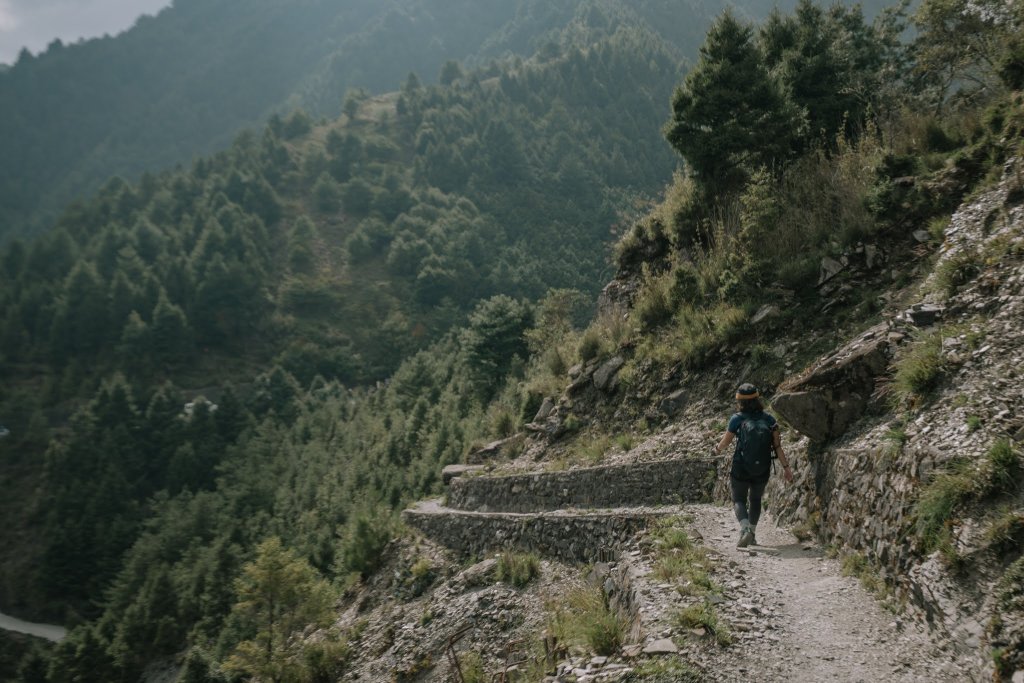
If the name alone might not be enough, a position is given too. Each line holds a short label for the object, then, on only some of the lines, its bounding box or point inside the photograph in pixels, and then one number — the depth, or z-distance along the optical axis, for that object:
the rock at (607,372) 15.72
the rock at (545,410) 17.69
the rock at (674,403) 13.08
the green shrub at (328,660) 14.05
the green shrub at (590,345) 17.20
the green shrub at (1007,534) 4.74
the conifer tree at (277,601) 16.70
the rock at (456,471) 18.79
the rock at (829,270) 11.70
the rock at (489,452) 19.02
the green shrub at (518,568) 11.54
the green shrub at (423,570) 15.59
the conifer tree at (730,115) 15.99
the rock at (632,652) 5.49
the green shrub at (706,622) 5.47
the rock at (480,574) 12.53
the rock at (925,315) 7.86
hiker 7.93
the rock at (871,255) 11.32
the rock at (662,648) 5.34
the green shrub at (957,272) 8.02
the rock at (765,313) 12.10
